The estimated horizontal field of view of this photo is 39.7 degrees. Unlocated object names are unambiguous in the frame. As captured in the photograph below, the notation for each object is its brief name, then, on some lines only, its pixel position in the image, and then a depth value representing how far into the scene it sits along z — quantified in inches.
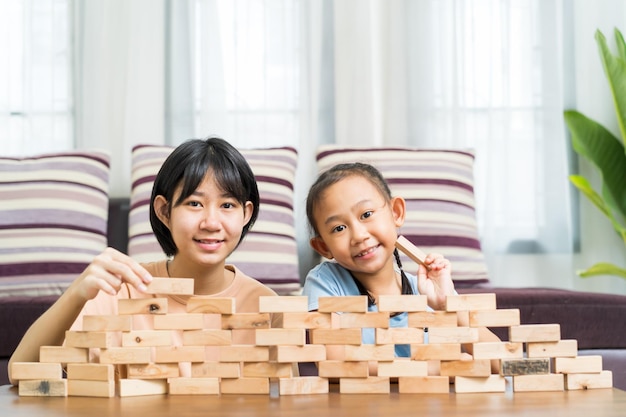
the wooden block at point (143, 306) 38.8
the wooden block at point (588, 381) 40.7
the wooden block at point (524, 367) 40.0
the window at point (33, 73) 130.4
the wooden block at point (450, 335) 39.7
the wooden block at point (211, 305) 39.0
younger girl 52.1
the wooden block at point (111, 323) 38.5
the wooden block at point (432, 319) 39.8
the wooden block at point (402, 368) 39.2
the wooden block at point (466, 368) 39.5
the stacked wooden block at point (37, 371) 39.8
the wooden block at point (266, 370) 38.9
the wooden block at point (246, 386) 38.7
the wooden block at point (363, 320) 39.1
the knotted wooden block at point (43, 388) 39.3
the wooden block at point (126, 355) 38.4
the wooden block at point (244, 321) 39.2
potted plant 129.6
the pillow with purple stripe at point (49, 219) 107.0
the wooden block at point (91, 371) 38.3
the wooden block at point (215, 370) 38.9
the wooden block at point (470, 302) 39.8
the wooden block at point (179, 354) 38.6
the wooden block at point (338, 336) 38.8
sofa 110.5
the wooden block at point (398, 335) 39.1
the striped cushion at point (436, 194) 114.2
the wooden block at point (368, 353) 38.9
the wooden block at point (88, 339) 38.3
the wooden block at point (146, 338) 38.5
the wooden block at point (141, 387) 38.2
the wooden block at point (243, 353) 38.6
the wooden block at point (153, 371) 38.8
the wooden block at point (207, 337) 38.6
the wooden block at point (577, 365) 40.6
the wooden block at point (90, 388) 38.1
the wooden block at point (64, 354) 39.4
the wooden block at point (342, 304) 38.9
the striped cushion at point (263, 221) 109.9
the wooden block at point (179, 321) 38.5
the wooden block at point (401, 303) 39.2
